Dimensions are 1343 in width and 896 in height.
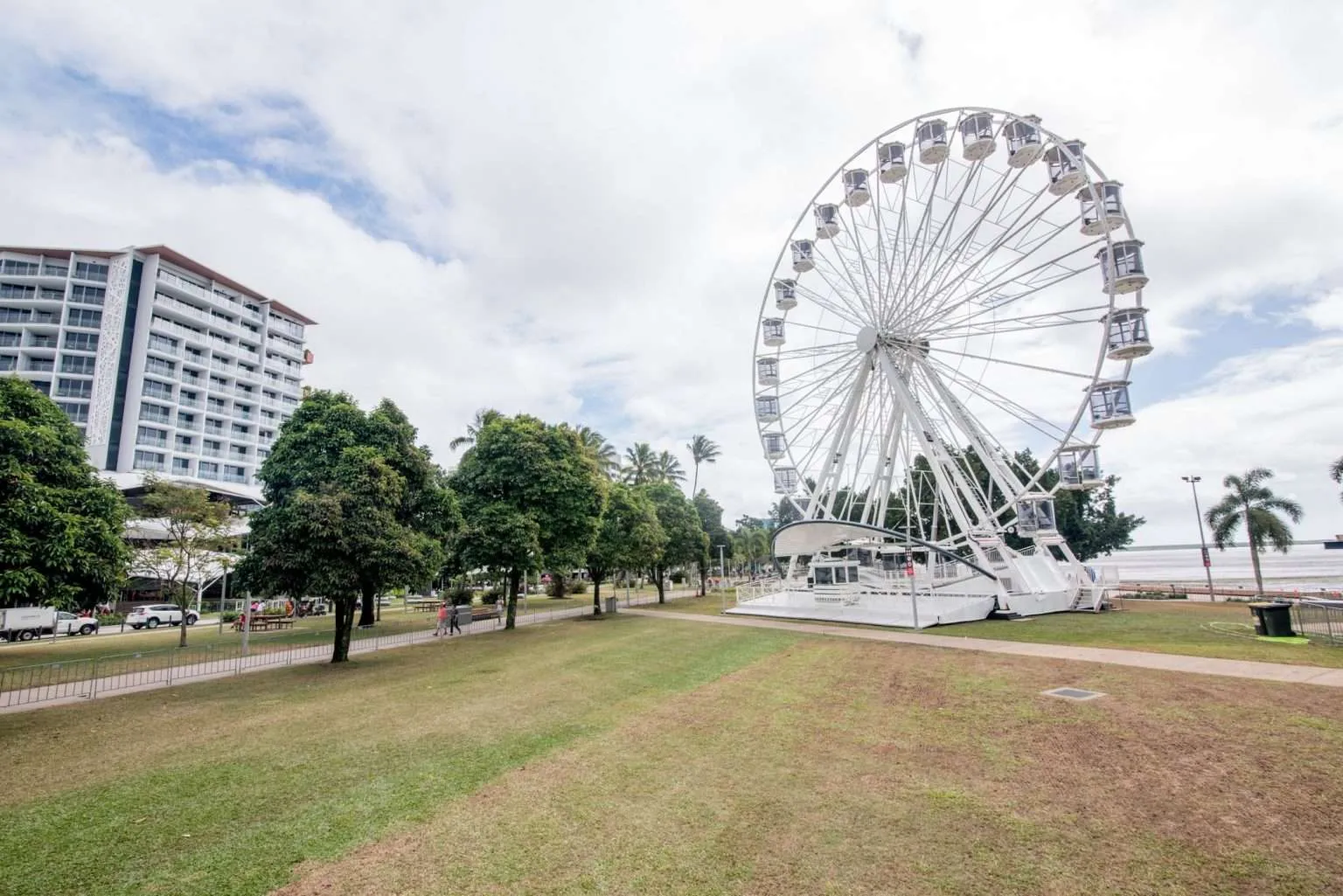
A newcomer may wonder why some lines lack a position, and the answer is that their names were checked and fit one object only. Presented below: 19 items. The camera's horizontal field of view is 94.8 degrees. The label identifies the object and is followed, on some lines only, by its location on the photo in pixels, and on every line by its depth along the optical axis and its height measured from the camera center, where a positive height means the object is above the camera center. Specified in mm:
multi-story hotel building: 70000 +23974
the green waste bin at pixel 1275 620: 18047 -2274
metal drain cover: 11531 -2814
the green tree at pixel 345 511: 17484 +1306
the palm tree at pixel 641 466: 71500 +9586
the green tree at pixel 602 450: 63734 +10586
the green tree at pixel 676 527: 49719 +1763
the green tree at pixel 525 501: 26578 +2321
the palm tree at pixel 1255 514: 37750 +1719
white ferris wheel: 25344 +10234
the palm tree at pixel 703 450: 90312 +14290
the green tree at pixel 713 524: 71812 +2815
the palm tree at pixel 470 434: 57781 +11346
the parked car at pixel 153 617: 34500 -3397
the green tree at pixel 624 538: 37594 +696
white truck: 30234 -3319
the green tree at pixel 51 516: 11555 +835
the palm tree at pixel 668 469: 72250 +9846
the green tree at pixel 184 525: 28250 +1406
